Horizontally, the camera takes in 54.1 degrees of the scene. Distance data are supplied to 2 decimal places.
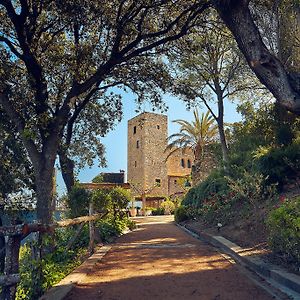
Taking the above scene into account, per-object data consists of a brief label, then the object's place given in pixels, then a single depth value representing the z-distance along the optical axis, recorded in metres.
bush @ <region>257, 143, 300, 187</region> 9.04
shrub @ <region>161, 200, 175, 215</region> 28.76
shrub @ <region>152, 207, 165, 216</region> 29.16
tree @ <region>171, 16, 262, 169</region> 15.25
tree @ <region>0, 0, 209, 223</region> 7.54
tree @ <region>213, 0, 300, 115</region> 5.64
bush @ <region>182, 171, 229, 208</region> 12.54
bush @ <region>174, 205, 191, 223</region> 15.69
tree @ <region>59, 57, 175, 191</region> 9.96
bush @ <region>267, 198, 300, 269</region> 4.22
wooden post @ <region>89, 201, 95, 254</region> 6.87
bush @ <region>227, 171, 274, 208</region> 7.67
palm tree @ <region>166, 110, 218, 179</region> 25.23
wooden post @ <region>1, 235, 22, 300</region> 2.81
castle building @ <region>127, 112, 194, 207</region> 39.06
